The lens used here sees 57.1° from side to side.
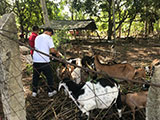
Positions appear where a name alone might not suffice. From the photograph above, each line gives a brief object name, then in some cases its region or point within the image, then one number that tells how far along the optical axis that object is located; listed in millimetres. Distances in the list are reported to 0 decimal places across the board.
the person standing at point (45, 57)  3562
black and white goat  2641
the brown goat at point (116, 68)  4832
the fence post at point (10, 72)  1600
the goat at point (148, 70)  5254
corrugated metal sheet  13439
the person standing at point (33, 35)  4418
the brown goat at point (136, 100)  2933
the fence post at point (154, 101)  1292
